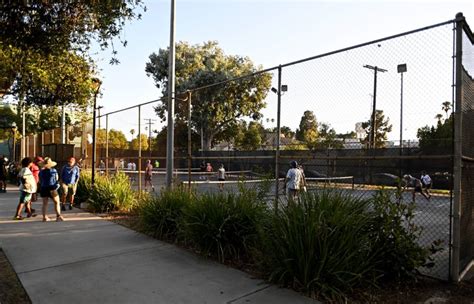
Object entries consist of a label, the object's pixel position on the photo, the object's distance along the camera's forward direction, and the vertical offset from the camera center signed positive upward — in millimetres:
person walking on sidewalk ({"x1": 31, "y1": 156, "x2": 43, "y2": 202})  12648 -561
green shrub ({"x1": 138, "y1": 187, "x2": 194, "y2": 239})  7957 -1272
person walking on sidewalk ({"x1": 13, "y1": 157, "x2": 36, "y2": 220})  10091 -934
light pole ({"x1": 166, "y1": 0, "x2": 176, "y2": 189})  10059 +1183
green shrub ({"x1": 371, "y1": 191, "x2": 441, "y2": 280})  4953 -1141
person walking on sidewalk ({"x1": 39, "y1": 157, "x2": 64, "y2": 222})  10023 -938
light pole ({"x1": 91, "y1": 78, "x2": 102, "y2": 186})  12966 +1370
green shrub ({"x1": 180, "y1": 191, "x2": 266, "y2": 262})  6441 -1238
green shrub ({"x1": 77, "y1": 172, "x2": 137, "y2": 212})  11523 -1338
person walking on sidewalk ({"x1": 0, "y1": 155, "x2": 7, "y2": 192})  17269 -1133
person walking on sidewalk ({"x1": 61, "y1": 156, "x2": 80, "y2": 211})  11875 -881
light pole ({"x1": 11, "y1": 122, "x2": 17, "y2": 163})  31364 +445
